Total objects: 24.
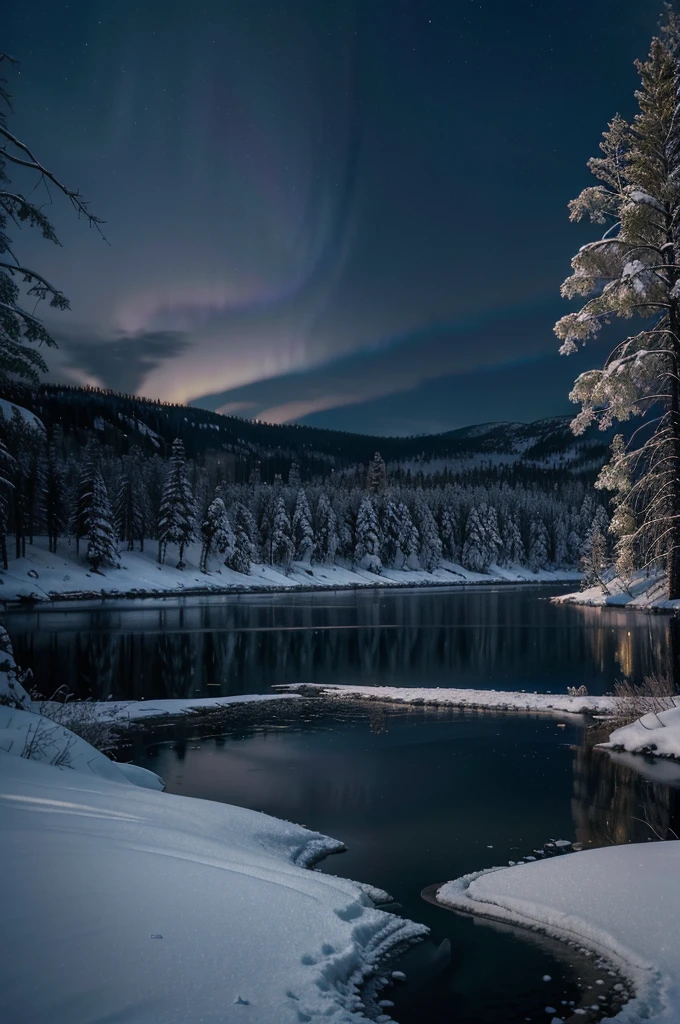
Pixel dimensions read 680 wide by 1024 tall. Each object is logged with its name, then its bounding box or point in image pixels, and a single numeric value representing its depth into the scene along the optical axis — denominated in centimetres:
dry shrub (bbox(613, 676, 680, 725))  1684
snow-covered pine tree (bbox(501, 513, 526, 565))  14750
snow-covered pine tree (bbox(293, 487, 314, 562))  11644
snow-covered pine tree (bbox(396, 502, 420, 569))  12731
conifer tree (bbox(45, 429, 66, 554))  8421
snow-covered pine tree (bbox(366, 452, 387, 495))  14075
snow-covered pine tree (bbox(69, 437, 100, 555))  7975
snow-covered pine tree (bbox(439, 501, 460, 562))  14088
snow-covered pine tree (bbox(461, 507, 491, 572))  13888
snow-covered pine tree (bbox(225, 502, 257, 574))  10162
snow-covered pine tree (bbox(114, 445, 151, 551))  9850
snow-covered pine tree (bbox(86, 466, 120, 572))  7950
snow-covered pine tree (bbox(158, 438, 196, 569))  8975
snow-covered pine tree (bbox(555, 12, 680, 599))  1488
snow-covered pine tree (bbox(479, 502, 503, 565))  14075
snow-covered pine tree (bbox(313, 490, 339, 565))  11982
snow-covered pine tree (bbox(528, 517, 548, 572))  14838
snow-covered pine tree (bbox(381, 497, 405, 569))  12606
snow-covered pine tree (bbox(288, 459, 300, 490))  15025
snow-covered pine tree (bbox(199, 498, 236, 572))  9562
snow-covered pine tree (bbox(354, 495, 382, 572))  12144
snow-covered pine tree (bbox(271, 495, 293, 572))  11338
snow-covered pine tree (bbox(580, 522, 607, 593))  8362
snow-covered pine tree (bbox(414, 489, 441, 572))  12988
